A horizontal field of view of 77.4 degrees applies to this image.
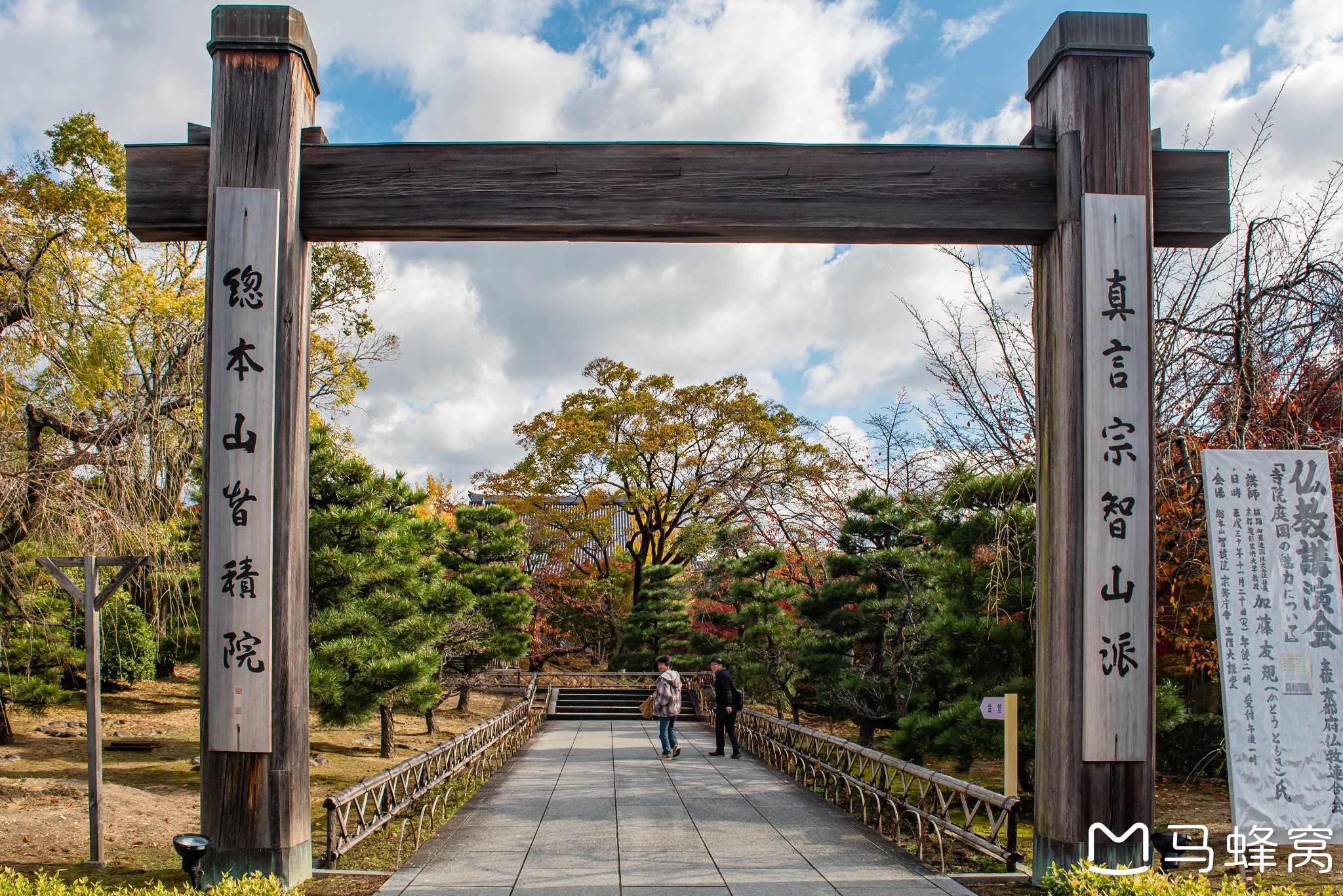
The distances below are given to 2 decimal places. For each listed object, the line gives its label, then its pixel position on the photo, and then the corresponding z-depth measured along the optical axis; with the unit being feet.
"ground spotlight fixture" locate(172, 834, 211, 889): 14.62
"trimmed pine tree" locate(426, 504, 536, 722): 64.08
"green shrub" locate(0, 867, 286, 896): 12.55
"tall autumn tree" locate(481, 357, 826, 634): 81.56
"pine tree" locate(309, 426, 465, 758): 36.11
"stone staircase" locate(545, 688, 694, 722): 65.92
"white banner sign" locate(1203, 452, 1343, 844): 16.48
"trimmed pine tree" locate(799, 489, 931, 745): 37.24
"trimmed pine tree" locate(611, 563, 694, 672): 73.92
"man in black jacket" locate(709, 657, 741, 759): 39.99
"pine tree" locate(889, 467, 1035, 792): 25.23
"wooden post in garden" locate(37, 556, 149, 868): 22.15
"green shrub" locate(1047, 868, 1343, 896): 12.66
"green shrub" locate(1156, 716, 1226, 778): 35.42
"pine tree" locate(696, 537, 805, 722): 53.42
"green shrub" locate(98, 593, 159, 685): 53.57
